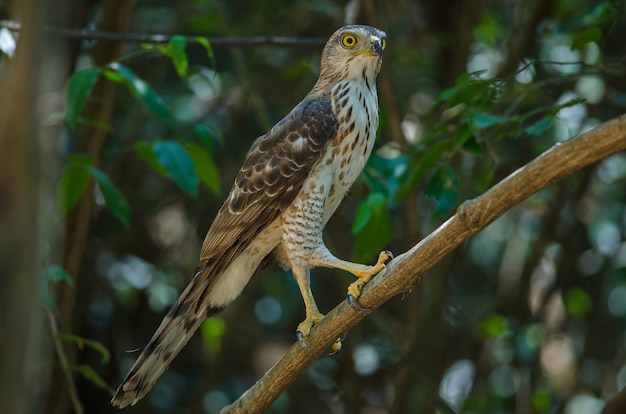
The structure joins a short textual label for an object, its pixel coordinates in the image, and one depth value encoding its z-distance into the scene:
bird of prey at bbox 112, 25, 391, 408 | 7.96
